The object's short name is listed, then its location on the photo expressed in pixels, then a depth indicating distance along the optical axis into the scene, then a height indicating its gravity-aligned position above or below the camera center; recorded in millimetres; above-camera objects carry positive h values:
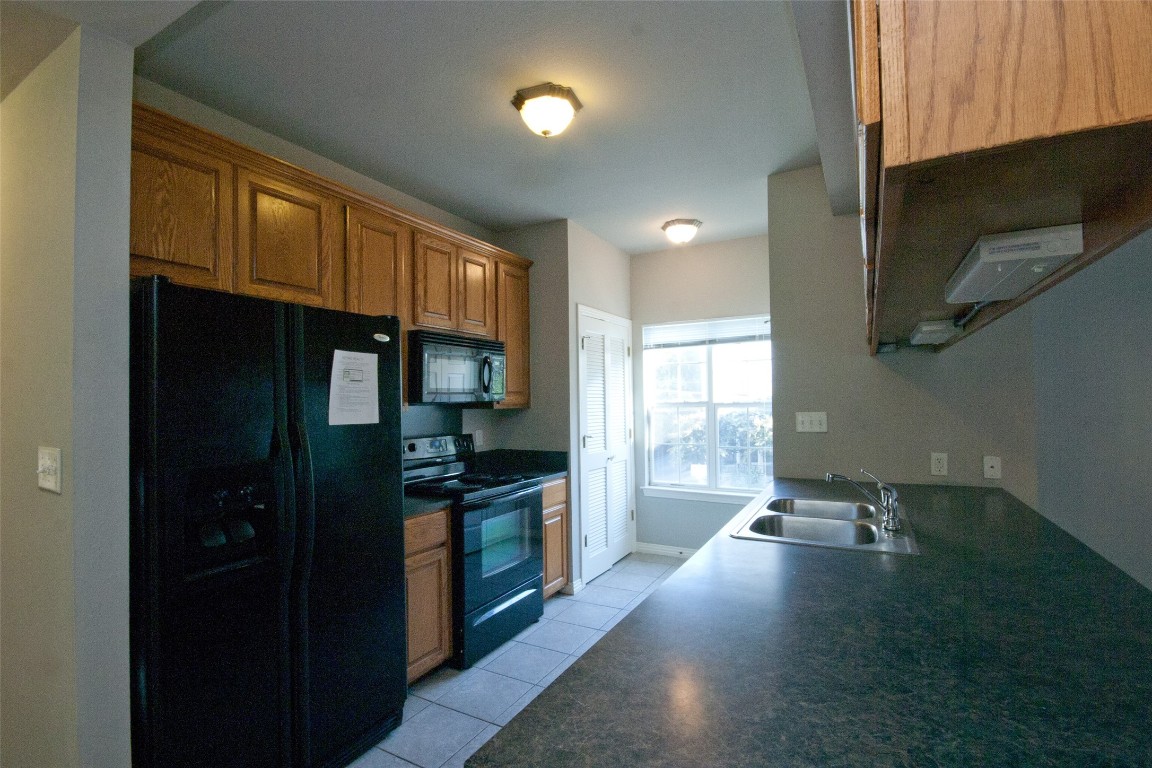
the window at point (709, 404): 4262 -42
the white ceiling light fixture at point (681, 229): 3691 +1172
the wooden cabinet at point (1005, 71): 403 +252
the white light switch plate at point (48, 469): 1438 -162
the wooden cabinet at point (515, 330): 3570 +486
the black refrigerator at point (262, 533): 1508 -411
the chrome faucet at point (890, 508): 1745 -376
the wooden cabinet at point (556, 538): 3416 -888
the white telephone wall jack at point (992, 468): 2400 -329
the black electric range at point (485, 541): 2676 -745
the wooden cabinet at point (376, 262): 2520 +697
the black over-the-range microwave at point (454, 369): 2803 +190
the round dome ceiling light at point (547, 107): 2094 +1160
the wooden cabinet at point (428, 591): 2447 -886
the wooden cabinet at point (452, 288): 2896 +669
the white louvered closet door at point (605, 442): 3881 -321
